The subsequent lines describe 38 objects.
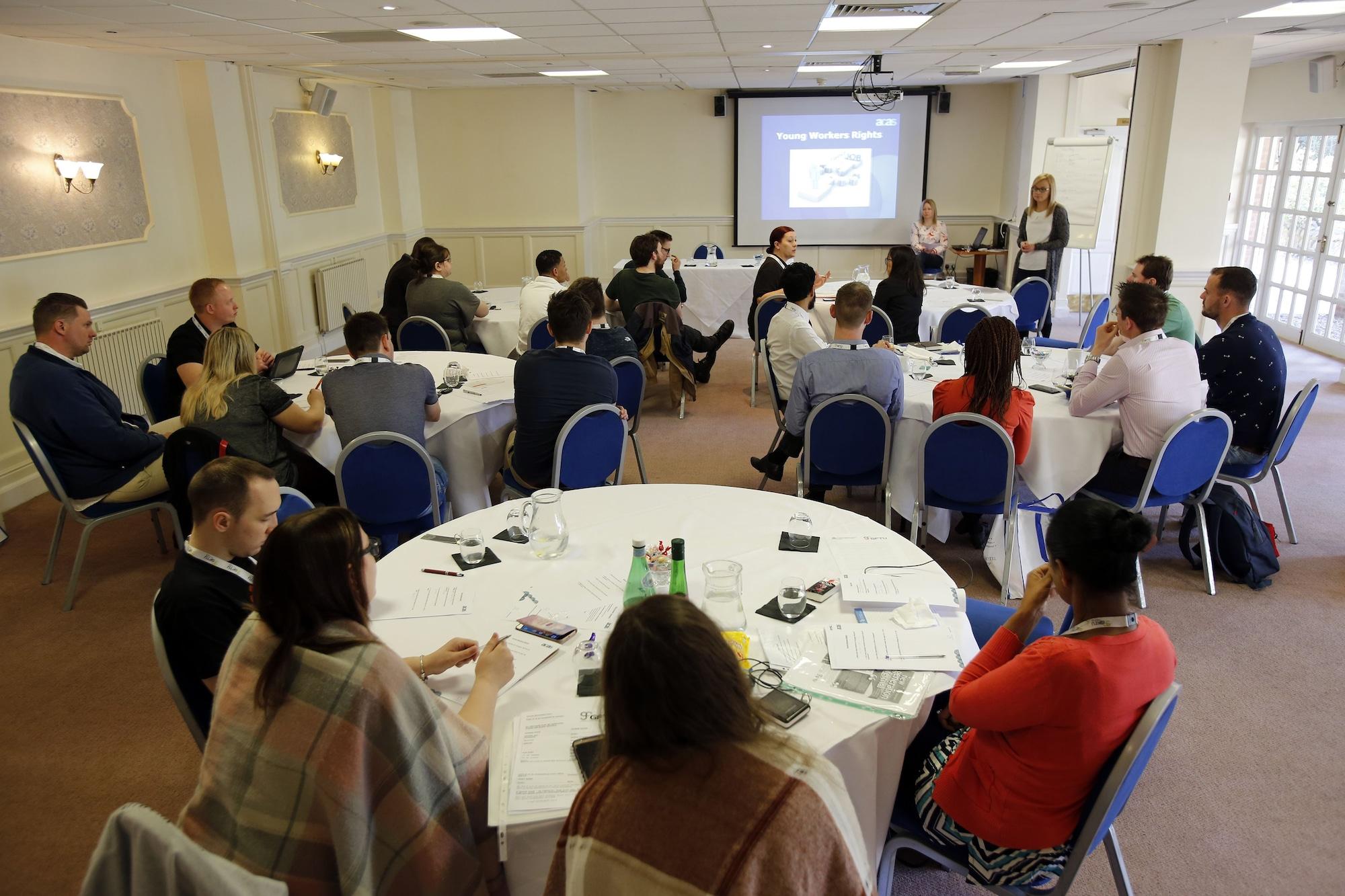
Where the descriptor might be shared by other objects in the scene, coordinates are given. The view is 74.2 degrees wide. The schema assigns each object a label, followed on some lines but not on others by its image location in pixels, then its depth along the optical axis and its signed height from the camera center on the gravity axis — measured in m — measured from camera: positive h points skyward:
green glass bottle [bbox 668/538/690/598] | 2.22 -0.94
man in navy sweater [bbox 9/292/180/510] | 4.00 -0.96
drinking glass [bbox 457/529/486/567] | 2.68 -1.04
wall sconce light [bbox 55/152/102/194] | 5.74 +0.20
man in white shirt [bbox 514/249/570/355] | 6.38 -0.71
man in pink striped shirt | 3.91 -0.84
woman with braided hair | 3.72 -0.82
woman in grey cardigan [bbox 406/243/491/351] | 6.46 -0.71
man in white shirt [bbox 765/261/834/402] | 5.13 -0.76
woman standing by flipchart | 8.74 -0.42
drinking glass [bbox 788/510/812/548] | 2.78 -1.04
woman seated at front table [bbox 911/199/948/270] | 10.21 -0.48
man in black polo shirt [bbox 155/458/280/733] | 2.07 -0.86
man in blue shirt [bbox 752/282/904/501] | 4.20 -0.81
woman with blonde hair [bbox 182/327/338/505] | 3.76 -0.86
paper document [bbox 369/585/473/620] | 2.40 -1.07
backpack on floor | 4.13 -1.59
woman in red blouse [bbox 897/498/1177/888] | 1.72 -0.99
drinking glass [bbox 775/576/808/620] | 2.35 -1.04
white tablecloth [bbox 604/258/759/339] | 9.13 -0.99
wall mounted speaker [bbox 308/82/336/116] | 8.77 +0.95
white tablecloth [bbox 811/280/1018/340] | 6.18 -0.85
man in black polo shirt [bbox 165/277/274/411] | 4.62 -0.63
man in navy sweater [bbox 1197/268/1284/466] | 4.25 -0.83
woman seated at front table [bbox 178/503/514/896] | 1.61 -0.98
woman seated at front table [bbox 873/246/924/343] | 6.41 -0.71
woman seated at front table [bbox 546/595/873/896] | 1.23 -0.81
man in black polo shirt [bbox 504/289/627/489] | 3.90 -0.82
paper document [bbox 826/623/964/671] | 2.12 -1.08
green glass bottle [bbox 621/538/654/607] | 2.31 -0.96
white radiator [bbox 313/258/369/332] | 8.90 -0.93
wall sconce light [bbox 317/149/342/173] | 9.09 +0.37
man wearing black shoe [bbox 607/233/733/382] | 6.72 -0.68
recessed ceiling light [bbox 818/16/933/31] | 5.73 +1.07
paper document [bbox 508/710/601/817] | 1.71 -1.10
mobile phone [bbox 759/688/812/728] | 1.91 -1.08
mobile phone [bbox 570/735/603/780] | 1.77 -1.09
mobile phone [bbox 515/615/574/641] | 2.25 -1.06
